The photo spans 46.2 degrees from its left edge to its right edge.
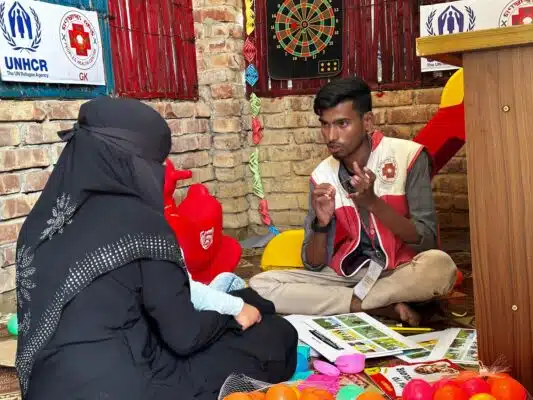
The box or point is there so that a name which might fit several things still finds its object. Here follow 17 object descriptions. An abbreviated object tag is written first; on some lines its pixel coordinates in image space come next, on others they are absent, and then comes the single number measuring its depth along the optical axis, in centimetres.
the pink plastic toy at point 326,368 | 191
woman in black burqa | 136
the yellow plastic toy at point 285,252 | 303
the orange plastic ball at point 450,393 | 131
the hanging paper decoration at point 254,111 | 417
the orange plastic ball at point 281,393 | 139
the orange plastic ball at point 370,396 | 141
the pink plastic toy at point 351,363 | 191
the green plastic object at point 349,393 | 161
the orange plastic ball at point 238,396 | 138
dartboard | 395
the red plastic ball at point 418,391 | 138
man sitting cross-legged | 244
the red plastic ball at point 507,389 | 130
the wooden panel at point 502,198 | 133
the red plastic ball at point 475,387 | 133
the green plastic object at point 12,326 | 237
